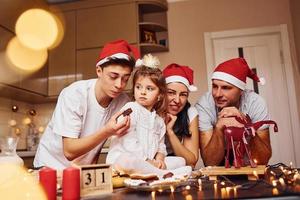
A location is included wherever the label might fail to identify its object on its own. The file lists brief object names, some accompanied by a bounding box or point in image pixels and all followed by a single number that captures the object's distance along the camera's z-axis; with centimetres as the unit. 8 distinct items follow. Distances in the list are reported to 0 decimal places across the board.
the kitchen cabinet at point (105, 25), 293
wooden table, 65
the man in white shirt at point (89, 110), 125
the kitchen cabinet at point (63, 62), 300
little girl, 126
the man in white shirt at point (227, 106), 143
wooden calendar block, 79
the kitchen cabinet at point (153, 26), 292
